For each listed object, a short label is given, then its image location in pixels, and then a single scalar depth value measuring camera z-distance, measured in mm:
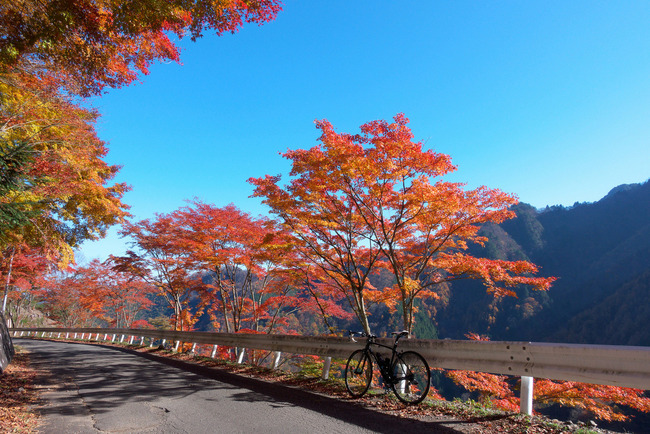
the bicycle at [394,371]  4477
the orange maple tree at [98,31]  6090
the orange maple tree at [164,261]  17406
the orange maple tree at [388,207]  9078
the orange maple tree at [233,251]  14586
